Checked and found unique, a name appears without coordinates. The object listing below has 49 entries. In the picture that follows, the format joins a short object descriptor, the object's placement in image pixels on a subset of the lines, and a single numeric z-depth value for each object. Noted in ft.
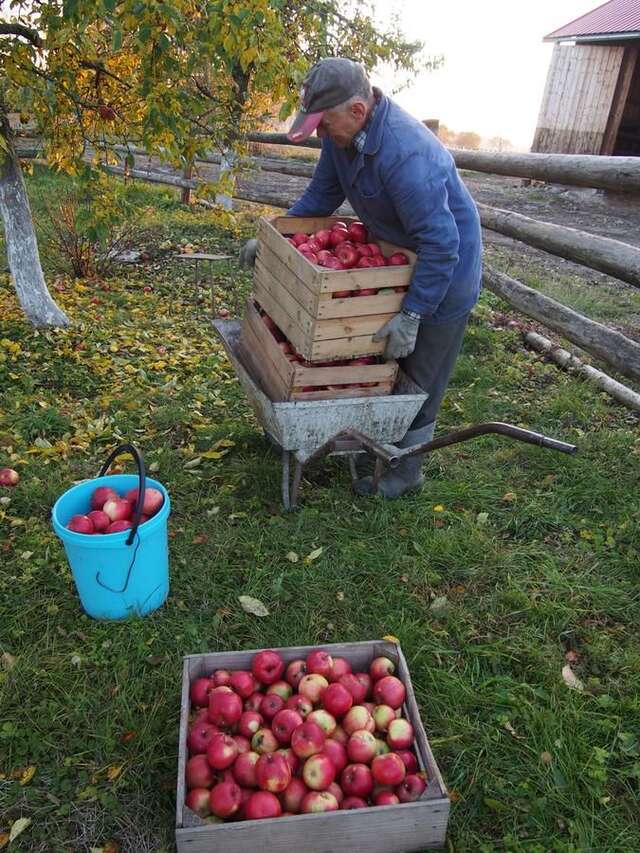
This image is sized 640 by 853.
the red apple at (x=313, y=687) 7.88
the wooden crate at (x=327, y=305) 10.28
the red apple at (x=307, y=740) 7.04
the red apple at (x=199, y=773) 6.97
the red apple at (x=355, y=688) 7.93
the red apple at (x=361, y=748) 7.22
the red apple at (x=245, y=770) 6.97
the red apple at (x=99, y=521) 9.34
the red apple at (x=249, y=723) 7.47
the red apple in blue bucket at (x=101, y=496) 9.80
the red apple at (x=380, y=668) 8.20
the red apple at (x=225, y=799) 6.68
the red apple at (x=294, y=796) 6.79
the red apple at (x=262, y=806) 6.62
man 9.78
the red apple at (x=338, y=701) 7.63
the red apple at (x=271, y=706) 7.64
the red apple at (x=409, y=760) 7.27
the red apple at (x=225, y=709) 7.52
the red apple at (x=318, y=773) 6.84
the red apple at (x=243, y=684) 7.90
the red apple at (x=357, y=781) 6.95
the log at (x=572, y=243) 14.40
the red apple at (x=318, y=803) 6.67
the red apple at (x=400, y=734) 7.45
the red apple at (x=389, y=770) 6.98
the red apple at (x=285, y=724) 7.30
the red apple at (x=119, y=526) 9.21
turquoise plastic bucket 9.05
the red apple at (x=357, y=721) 7.52
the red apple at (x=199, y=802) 6.82
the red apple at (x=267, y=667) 8.06
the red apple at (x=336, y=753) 7.12
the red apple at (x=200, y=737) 7.28
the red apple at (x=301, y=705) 7.57
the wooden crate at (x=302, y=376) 11.03
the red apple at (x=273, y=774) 6.77
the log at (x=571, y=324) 15.85
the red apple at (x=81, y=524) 9.18
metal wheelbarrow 10.94
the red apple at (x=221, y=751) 7.01
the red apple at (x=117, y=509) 9.49
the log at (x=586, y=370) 16.67
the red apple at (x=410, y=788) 6.88
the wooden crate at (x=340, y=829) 6.48
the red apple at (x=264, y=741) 7.27
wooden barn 48.55
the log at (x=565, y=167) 13.96
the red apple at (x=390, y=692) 7.83
